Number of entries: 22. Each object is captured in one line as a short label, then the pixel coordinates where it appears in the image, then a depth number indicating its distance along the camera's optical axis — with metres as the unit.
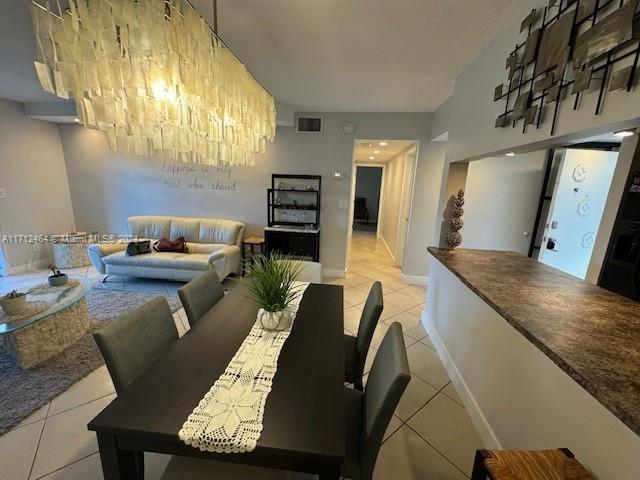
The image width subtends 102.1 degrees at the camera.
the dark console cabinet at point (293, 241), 4.04
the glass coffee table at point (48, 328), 1.93
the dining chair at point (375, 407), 0.89
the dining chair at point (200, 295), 1.58
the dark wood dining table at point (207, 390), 0.80
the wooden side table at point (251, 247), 4.12
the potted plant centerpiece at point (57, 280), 2.51
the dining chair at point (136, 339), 1.07
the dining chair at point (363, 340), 1.51
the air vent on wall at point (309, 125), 4.01
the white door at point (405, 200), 4.33
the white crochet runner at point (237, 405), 0.78
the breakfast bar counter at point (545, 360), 0.87
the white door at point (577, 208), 2.87
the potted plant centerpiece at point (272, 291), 1.38
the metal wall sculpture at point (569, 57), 0.98
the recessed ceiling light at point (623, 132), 1.28
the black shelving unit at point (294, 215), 4.07
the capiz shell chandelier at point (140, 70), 1.10
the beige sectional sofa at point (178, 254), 3.58
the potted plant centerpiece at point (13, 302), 1.95
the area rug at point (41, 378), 1.66
